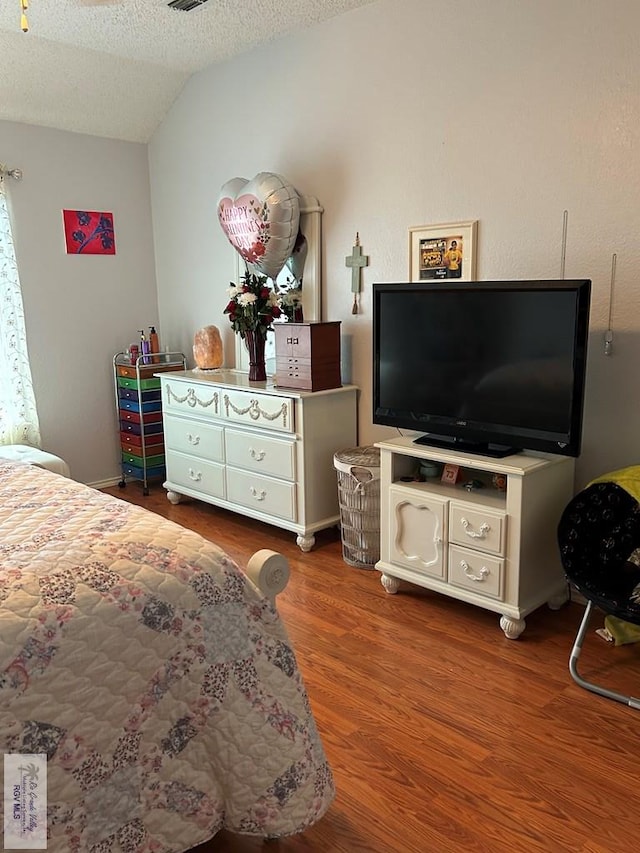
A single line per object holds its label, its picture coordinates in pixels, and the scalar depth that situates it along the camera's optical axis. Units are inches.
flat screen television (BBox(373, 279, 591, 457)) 104.1
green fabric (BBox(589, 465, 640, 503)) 98.9
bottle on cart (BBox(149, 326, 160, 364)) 186.9
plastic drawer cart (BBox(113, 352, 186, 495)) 182.7
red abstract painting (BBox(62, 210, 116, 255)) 177.9
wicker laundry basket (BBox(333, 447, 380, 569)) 134.5
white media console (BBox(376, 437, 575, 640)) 107.3
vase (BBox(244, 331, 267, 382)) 157.2
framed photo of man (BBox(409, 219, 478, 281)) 126.5
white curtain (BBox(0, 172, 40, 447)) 166.6
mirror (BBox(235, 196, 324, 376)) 152.3
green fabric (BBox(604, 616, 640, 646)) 106.4
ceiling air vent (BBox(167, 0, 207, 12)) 130.0
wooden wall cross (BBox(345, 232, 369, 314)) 145.1
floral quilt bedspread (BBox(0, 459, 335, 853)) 55.2
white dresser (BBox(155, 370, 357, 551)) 143.2
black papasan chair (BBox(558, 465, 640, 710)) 96.5
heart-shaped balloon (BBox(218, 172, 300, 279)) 145.6
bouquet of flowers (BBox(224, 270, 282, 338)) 154.3
